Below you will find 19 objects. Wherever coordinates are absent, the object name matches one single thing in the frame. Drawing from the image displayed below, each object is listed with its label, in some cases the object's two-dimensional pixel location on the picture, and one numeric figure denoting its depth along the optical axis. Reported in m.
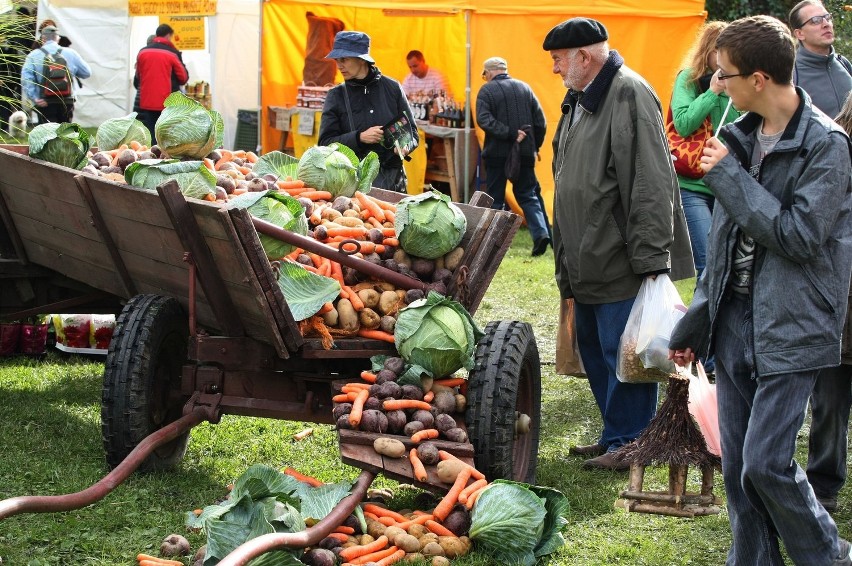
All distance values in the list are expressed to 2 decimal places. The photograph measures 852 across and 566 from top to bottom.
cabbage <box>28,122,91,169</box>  5.80
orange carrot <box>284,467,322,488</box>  4.65
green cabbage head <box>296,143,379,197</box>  5.74
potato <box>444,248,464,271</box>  5.11
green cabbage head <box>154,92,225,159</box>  5.59
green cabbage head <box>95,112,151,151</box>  6.34
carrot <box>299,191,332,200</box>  5.58
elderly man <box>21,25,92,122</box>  14.71
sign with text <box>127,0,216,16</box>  18.30
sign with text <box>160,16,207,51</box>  18.45
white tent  18.98
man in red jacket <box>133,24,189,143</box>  15.66
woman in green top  6.68
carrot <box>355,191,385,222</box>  5.46
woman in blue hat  8.31
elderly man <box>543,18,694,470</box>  5.30
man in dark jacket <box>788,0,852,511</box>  4.90
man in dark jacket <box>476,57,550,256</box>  12.81
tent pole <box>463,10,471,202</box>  14.04
